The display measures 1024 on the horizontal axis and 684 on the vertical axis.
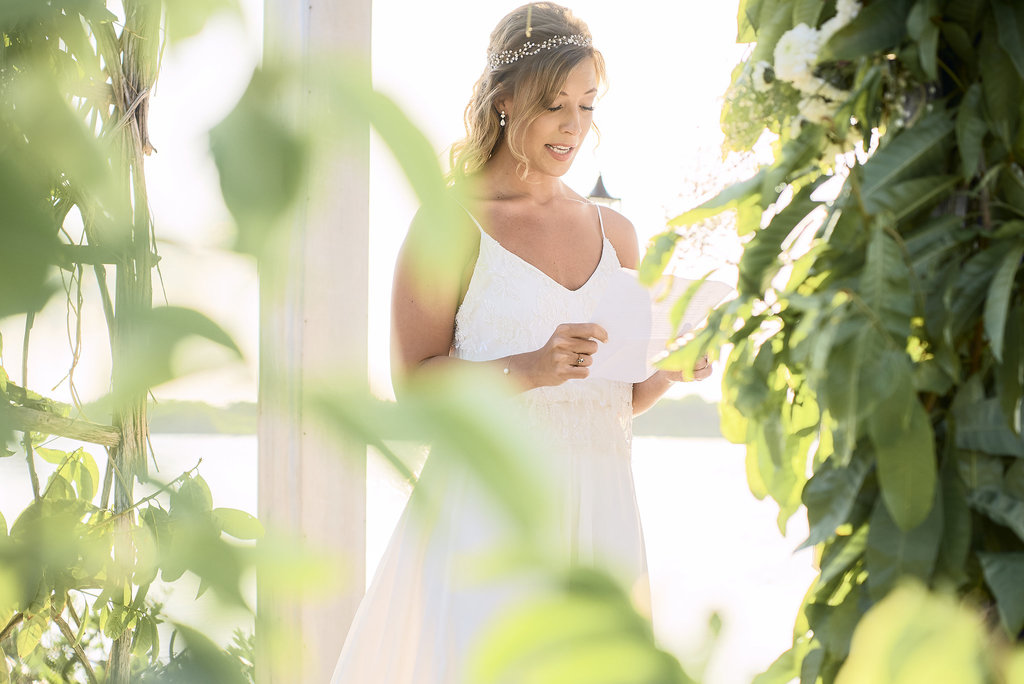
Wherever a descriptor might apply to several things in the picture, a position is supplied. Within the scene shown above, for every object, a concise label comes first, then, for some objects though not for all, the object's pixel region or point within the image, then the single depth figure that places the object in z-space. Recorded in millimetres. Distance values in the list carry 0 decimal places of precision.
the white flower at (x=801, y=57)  2195
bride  3137
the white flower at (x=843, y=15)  2157
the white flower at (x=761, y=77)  2401
